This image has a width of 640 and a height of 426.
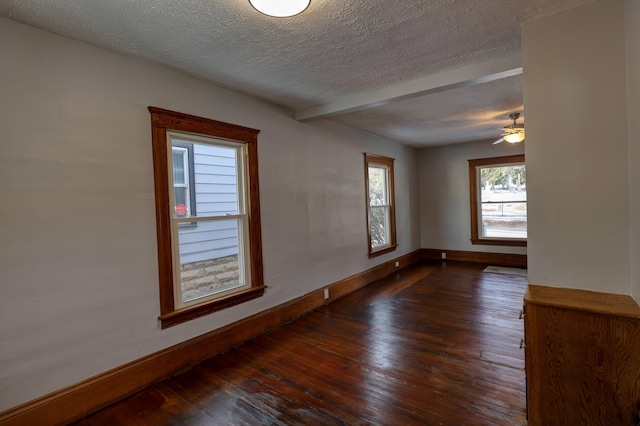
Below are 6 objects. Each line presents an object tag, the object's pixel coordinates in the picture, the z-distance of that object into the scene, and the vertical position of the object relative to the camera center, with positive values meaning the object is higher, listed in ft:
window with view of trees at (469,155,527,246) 20.04 +0.02
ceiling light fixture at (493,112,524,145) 13.92 +3.13
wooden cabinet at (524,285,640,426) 5.10 -2.84
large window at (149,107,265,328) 8.48 -0.09
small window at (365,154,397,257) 18.44 +0.02
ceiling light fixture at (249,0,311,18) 4.99 +3.40
